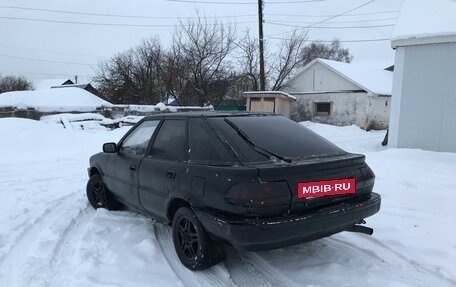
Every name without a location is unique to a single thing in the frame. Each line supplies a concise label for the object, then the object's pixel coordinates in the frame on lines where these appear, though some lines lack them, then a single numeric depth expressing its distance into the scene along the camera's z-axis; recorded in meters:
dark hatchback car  3.23
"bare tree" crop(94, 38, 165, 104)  34.06
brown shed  21.39
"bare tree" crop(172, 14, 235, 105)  29.48
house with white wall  24.30
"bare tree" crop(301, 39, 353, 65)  47.62
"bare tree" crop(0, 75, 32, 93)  53.53
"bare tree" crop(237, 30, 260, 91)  29.91
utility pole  23.33
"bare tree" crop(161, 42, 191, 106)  30.03
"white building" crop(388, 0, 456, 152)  10.15
